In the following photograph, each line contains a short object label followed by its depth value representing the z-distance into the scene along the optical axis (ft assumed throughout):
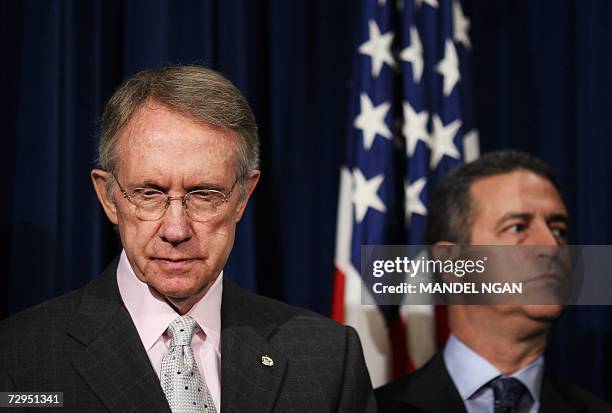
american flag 9.89
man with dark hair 8.65
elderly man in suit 5.87
